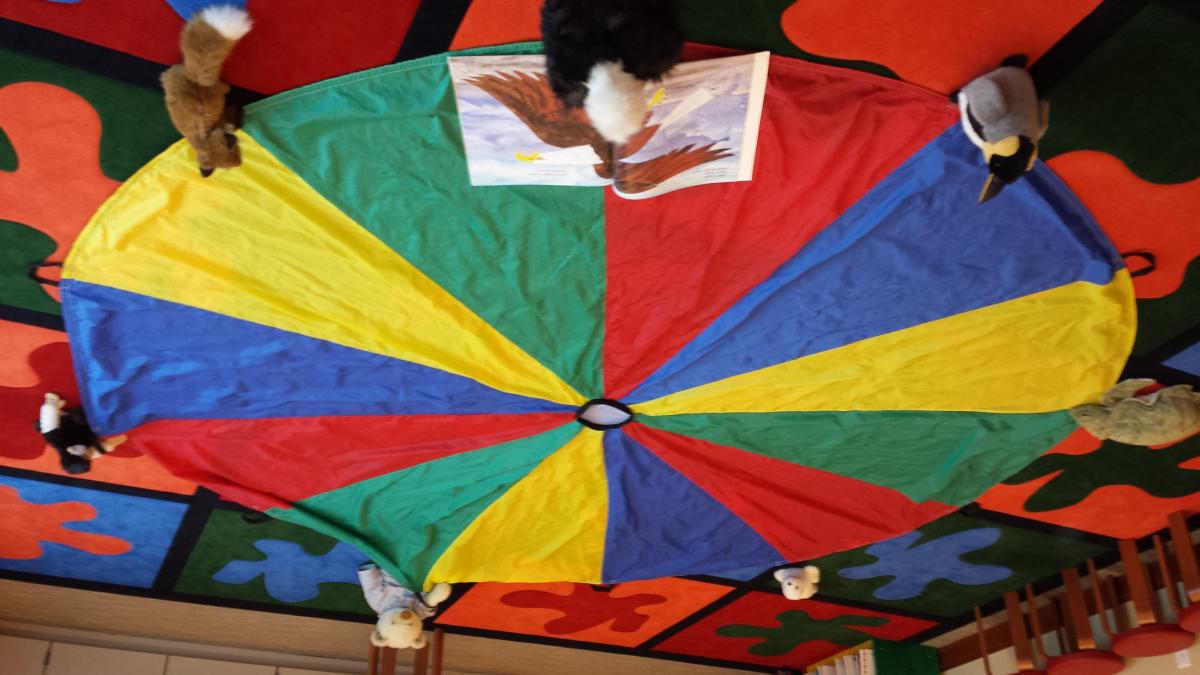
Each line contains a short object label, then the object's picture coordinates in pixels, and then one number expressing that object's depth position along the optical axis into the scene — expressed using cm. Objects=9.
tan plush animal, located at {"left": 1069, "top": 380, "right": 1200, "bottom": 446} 248
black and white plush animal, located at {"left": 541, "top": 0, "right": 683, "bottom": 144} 139
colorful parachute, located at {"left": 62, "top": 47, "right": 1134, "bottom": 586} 188
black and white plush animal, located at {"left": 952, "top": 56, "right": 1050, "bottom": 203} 171
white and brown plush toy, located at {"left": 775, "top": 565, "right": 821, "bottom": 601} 344
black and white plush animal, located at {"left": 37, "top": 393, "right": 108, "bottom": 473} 242
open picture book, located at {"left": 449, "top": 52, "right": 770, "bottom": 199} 172
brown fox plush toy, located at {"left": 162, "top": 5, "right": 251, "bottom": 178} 164
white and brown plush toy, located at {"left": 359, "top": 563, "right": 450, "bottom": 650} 323
